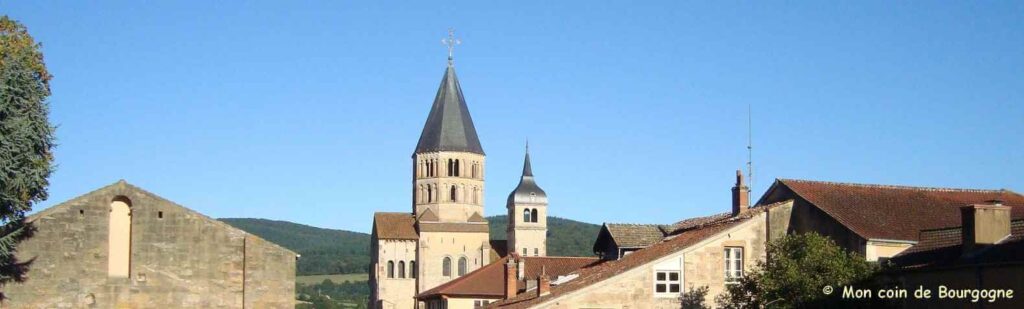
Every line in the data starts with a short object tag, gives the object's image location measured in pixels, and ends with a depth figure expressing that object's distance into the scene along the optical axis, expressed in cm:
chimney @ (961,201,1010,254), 3444
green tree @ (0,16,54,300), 3659
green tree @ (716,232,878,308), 3575
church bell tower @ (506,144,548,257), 13962
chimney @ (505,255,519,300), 5175
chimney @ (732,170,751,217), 4806
